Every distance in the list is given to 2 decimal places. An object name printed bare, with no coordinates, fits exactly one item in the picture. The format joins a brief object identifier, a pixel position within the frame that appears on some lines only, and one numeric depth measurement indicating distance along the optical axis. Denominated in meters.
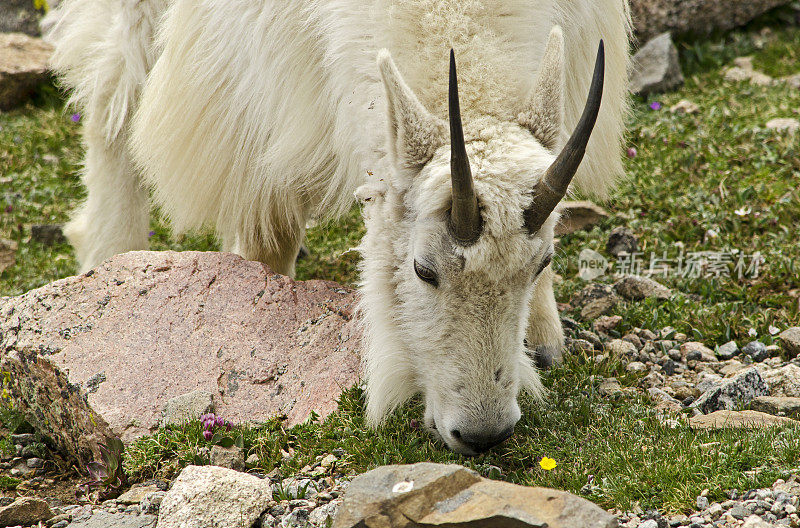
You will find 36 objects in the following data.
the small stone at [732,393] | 8.36
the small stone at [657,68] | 17.62
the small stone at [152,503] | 7.11
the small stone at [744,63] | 18.41
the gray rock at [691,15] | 18.69
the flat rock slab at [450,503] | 5.58
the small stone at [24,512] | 6.95
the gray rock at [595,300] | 10.95
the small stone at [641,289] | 11.25
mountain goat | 6.61
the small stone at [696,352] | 9.89
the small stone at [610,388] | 8.87
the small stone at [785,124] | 14.65
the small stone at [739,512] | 6.13
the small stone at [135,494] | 7.34
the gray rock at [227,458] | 7.53
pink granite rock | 8.34
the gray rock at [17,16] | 22.06
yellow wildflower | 7.16
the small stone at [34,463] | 8.36
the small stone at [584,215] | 13.62
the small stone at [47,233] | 14.81
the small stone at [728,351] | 9.94
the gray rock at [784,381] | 8.67
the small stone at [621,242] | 12.73
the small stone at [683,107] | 16.45
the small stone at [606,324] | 10.62
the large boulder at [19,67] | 19.16
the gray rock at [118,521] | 6.82
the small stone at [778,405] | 8.02
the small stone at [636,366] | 9.55
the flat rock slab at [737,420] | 7.53
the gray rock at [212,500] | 6.65
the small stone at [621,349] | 9.88
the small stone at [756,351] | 9.85
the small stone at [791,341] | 9.72
